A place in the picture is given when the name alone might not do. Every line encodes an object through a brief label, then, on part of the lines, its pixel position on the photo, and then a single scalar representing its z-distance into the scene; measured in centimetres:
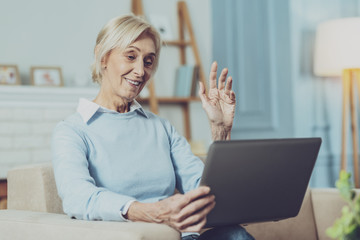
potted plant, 84
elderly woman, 158
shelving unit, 467
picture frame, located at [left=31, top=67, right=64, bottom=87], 397
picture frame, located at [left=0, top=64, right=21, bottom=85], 384
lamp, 397
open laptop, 130
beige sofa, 131
